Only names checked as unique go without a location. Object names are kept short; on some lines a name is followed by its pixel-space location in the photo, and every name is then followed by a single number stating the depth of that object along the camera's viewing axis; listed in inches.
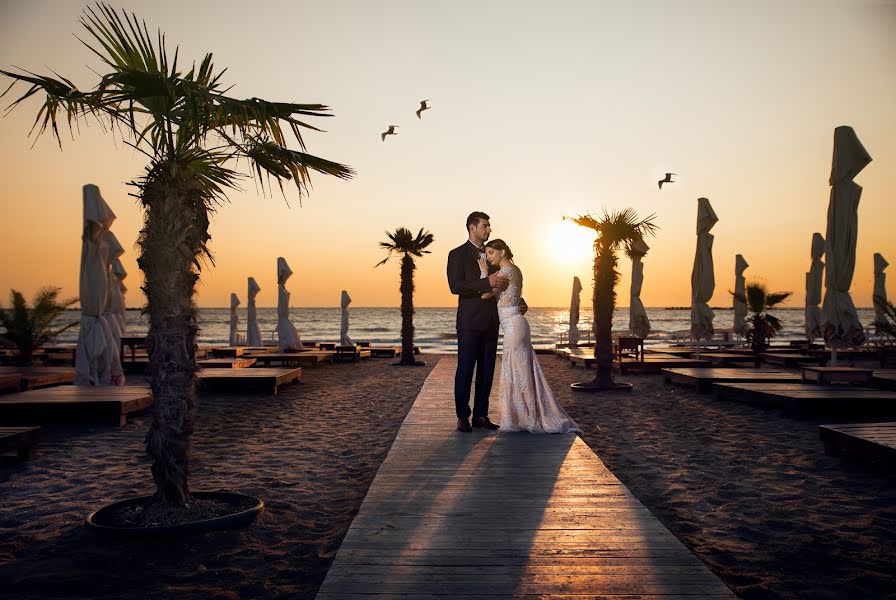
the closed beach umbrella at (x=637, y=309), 724.7
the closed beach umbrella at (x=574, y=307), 1015.6
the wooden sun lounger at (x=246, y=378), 463.5
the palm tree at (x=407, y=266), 817.3
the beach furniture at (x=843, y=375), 388.8
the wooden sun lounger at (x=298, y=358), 663.8
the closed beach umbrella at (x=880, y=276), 831.7
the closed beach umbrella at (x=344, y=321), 912.4
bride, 256.2
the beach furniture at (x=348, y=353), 839.1
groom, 249.6
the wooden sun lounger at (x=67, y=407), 320.5
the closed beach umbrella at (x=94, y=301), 411.2
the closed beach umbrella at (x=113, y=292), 448.5
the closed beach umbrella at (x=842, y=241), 392.5
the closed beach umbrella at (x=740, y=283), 911.7
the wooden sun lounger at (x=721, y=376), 440.8
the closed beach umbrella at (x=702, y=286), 623.2
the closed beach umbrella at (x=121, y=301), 562.3
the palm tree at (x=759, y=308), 735.1
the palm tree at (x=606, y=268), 486.0
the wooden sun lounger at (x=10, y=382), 389.7
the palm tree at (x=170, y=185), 140.9
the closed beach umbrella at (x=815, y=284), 773.3
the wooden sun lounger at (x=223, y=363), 565.0
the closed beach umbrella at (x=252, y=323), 887.7
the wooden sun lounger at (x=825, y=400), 330.6
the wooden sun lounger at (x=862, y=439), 203.0
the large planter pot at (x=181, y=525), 147.8
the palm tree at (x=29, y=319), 577.0
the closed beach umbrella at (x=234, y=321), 944.9
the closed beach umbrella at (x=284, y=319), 770.2
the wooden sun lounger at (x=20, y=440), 222.7
